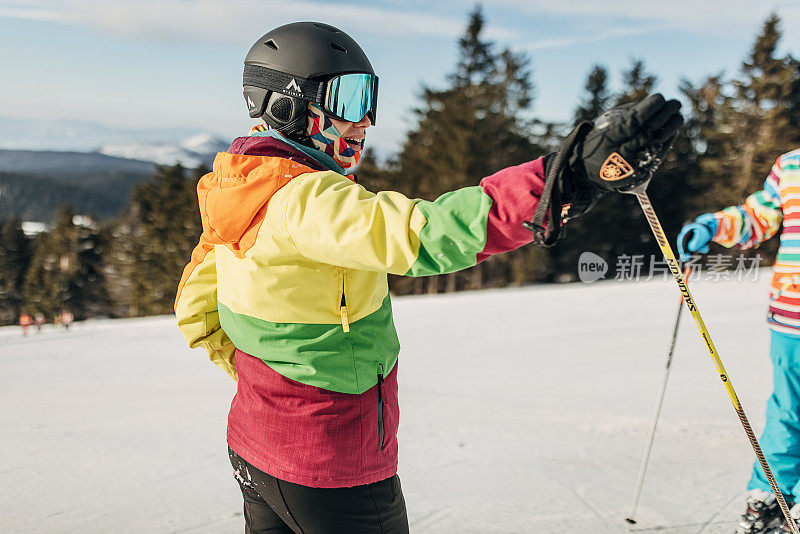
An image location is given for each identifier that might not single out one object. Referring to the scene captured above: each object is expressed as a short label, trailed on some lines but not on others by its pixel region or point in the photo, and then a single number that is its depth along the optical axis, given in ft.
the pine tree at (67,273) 127.75
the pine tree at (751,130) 92.22
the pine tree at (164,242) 109.81
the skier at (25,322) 46.69
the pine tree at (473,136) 92.12
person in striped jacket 8.74
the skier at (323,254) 3.56
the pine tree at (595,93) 98.58
